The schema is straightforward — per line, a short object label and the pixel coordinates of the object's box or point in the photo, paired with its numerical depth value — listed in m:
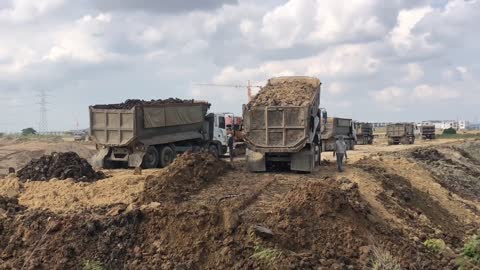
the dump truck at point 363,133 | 54.91
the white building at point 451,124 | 160.12
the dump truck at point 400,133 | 55.62
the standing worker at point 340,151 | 19.09
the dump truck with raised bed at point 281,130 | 17.45
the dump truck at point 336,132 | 38.91
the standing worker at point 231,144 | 24.64
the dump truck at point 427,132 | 66.12
